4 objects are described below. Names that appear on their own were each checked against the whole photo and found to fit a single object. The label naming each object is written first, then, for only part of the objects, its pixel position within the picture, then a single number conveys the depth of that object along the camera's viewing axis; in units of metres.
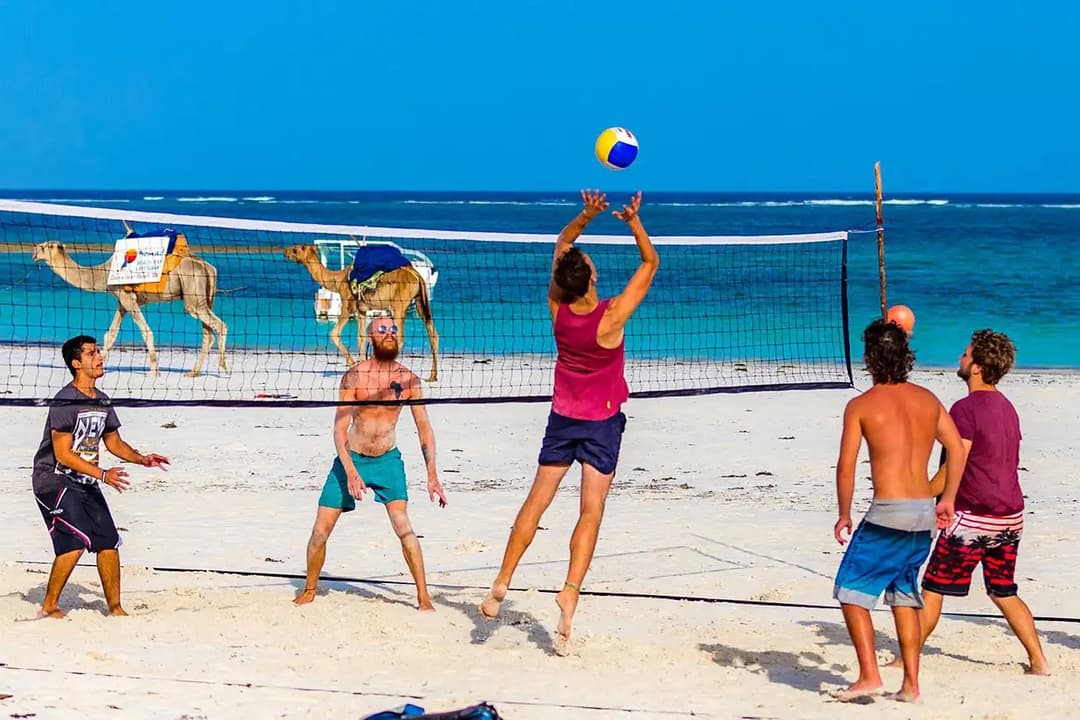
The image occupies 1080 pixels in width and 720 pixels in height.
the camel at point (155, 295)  30.47
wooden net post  18.44
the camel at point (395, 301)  29.90
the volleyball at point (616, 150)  15.09
